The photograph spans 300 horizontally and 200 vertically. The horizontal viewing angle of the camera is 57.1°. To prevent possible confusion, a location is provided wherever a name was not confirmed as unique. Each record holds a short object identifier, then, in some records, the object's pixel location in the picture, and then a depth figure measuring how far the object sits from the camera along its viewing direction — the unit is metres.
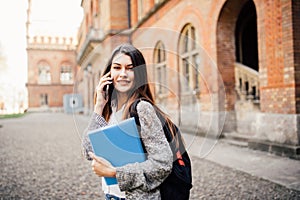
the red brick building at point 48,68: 41.81
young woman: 1.25
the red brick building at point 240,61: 5.54
